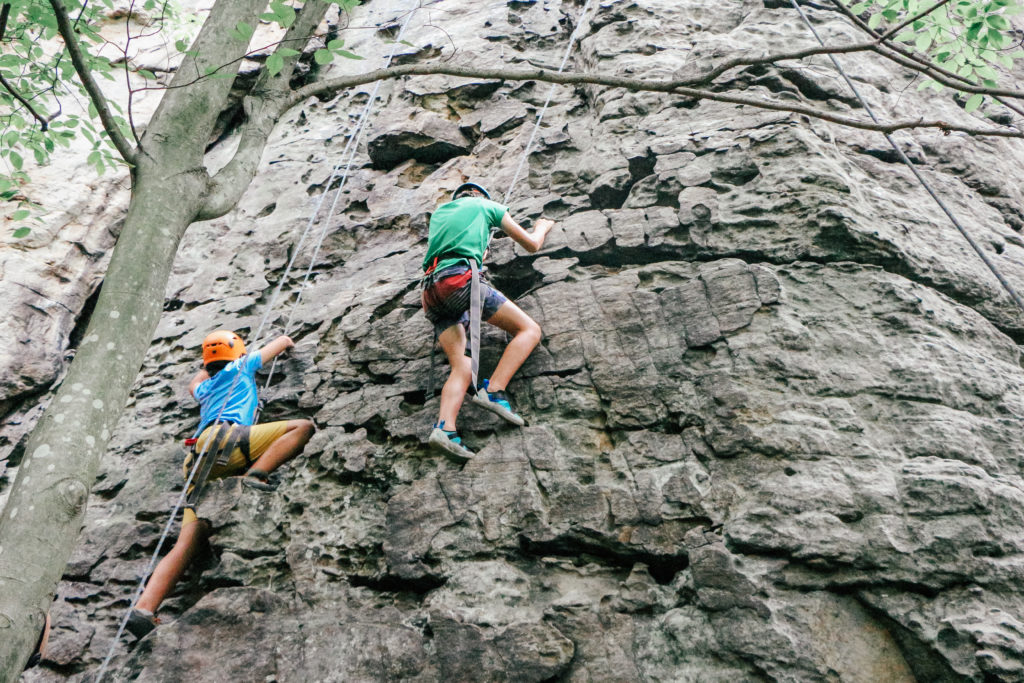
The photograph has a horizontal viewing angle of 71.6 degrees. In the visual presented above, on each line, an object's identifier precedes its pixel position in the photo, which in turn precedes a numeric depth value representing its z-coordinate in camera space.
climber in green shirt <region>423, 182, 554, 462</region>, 4.70
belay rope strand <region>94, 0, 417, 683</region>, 4.60
